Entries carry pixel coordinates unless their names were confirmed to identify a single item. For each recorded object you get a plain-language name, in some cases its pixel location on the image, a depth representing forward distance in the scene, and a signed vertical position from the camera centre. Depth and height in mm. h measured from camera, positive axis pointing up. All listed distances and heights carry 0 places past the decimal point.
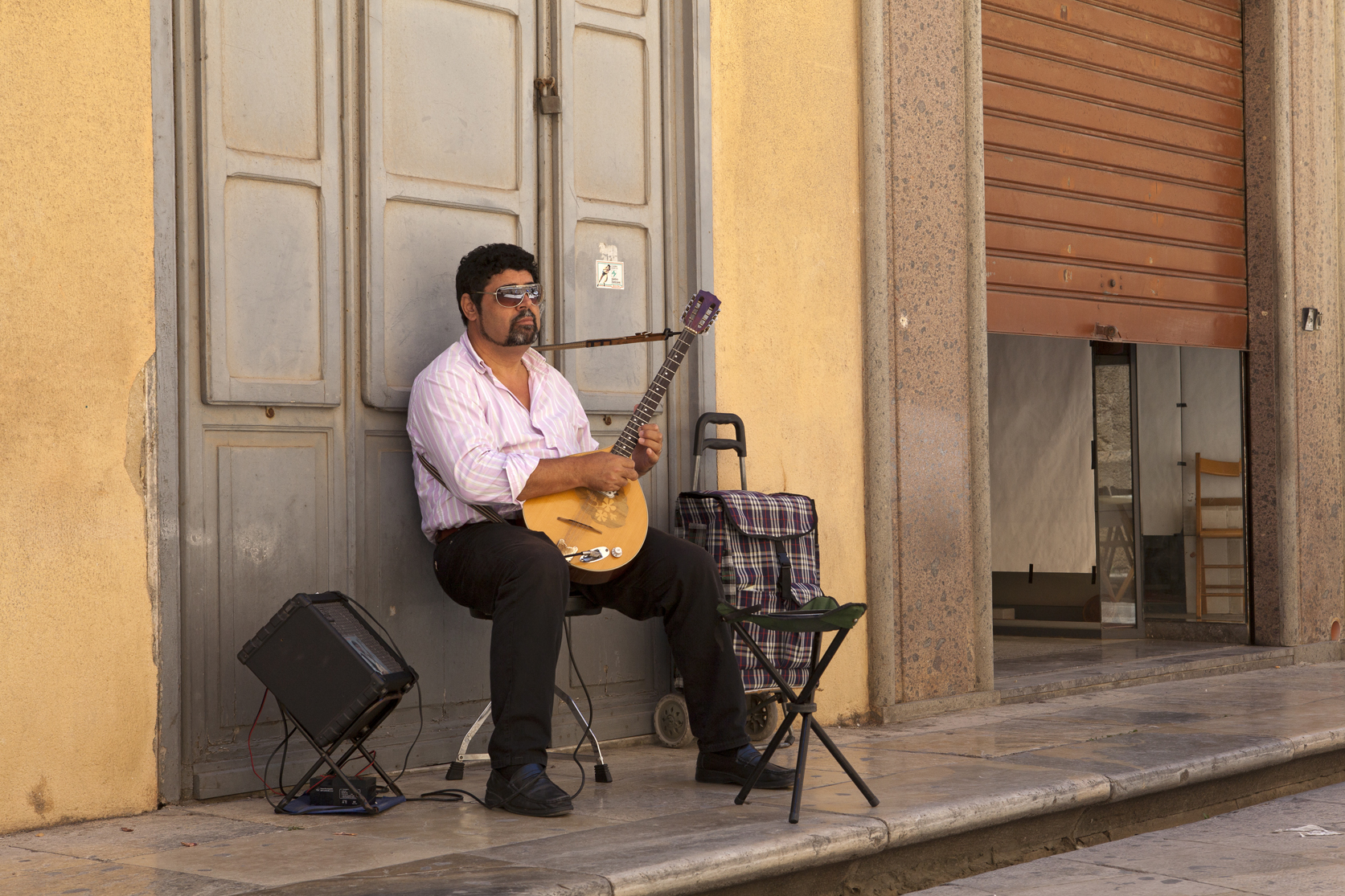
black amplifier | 3945 -524
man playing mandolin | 4035 -191
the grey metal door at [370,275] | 4258 +622
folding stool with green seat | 3902 -463
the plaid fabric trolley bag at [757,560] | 5086 -311
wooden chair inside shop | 8766 -417
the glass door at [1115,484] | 9336 -109
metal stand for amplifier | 3990 -784
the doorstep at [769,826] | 3354 -928
